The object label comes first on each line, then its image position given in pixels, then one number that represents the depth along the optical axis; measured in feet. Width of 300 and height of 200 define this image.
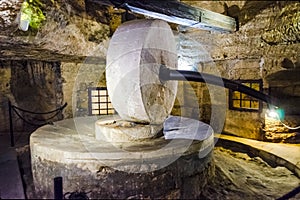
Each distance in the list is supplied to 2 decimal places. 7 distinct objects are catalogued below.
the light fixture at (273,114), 18.04
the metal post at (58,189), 6.67
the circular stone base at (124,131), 10.18
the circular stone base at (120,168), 8.37
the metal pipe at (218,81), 9.51
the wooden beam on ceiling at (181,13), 14.53
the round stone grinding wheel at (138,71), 9.88
